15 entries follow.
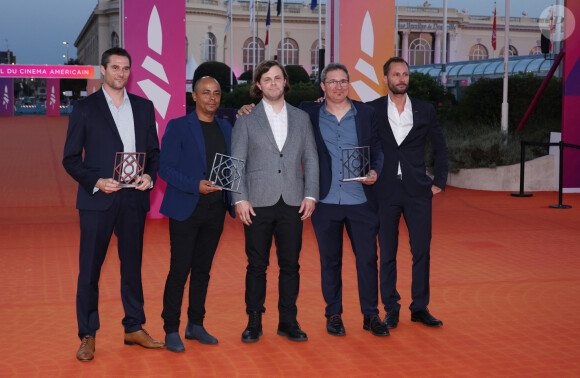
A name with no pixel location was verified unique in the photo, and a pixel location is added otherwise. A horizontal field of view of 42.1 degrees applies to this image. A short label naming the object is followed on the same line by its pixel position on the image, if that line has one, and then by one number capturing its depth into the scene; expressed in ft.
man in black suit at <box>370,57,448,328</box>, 20.25
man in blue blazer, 18.04
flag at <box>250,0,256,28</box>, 172.35
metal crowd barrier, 45.85
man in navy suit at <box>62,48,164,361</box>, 17.22
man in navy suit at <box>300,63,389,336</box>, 19.21
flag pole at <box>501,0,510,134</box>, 64.13
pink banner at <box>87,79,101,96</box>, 227.81
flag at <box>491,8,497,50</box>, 162.35
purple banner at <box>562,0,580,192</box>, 51.39
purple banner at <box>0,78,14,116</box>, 204.94
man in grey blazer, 18.38
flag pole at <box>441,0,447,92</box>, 143.74
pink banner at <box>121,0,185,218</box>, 39.63
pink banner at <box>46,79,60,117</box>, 215.10
